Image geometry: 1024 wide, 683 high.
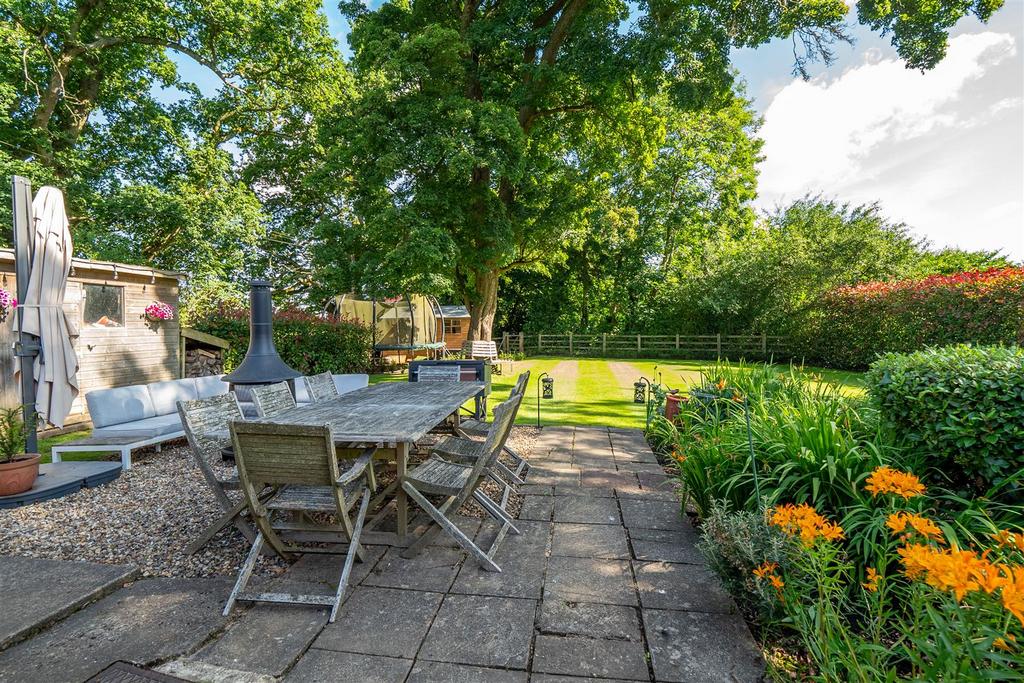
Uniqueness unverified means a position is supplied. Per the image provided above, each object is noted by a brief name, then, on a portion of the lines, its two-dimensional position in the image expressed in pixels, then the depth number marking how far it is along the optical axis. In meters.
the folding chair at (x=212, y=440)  2.85
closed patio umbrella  4.30
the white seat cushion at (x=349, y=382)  7.77
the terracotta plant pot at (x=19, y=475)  3.71
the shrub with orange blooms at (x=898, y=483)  1.72
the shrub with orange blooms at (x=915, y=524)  1.40
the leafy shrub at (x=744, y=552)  2.06
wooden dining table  2.83
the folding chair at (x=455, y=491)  2.68
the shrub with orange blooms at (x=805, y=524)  1.58
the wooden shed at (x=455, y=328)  21.00
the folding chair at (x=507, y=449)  3.85
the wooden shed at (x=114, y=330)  6.32
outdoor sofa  4.77
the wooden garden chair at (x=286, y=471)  2.26
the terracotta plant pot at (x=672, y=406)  5.29
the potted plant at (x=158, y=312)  7.93
